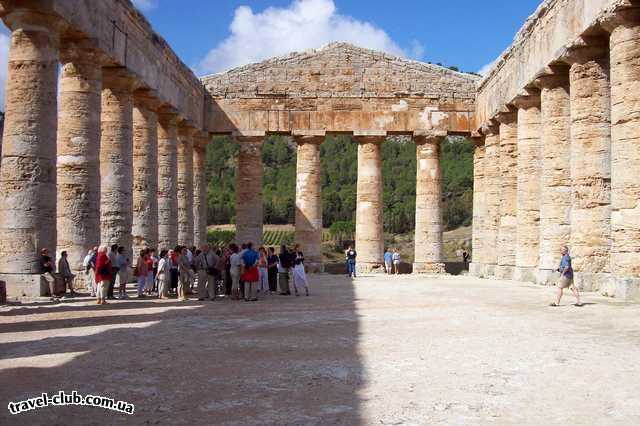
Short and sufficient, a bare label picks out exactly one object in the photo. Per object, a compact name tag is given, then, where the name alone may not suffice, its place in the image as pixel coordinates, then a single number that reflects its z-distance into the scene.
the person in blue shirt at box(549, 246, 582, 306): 14.27
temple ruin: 15.23
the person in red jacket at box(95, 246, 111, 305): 14.95
